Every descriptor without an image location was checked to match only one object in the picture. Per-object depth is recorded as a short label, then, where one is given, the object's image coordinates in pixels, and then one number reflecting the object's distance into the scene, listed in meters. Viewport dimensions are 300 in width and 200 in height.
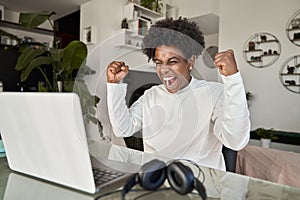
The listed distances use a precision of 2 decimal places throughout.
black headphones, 0.48
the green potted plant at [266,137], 2.55
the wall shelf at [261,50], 2.87
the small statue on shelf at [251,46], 3.03
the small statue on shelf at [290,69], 2.72
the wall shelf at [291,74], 2.69
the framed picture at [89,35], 3.34
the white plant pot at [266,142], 2.54
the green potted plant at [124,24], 3.35
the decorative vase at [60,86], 1.87
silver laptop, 0.53
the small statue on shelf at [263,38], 2.93
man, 0.81
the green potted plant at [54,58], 1.80
